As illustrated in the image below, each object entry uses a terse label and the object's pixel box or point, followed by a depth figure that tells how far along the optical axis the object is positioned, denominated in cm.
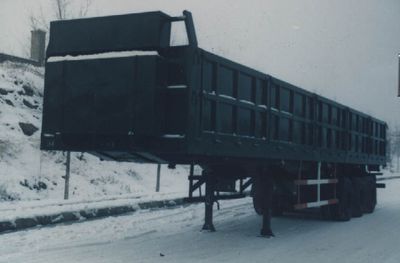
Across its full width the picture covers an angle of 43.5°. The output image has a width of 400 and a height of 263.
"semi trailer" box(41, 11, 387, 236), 670
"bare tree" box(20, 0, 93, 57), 3144
